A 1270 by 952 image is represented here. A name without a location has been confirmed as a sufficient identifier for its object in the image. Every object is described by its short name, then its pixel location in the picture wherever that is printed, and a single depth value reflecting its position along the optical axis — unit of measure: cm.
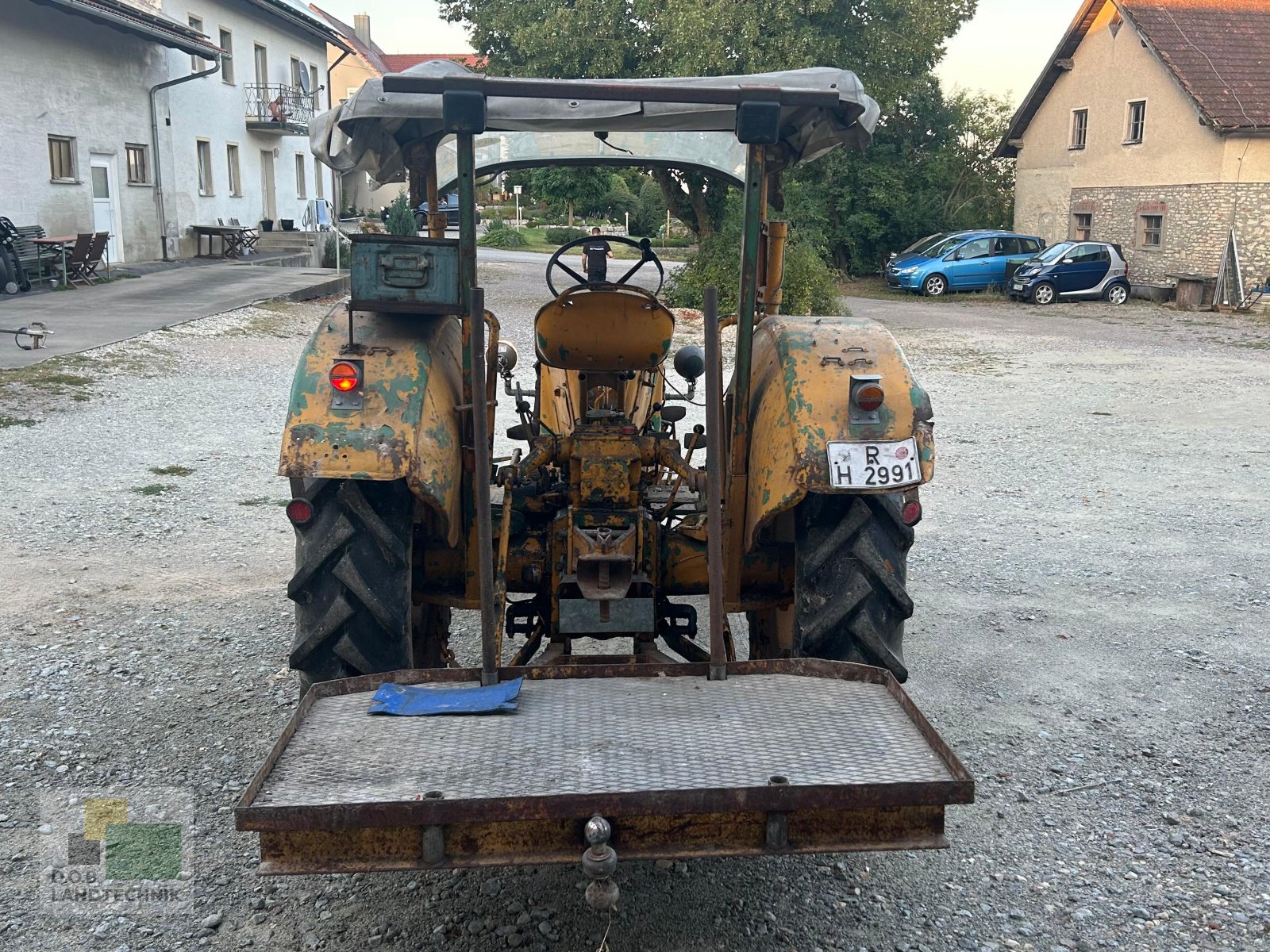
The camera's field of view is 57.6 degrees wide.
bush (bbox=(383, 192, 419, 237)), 2301
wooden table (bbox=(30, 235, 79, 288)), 1903
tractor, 262
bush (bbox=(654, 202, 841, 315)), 1908
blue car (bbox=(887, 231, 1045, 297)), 2717
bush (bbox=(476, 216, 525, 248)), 4212
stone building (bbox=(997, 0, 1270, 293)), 2473
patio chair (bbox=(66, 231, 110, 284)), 1991
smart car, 2541
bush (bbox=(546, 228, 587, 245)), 4288
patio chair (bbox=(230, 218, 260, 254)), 2807
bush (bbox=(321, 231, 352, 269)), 2798
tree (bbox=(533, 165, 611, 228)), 2358
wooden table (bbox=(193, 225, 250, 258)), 2702
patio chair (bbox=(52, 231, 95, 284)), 1953
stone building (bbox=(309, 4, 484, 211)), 4434
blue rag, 309
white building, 2061
